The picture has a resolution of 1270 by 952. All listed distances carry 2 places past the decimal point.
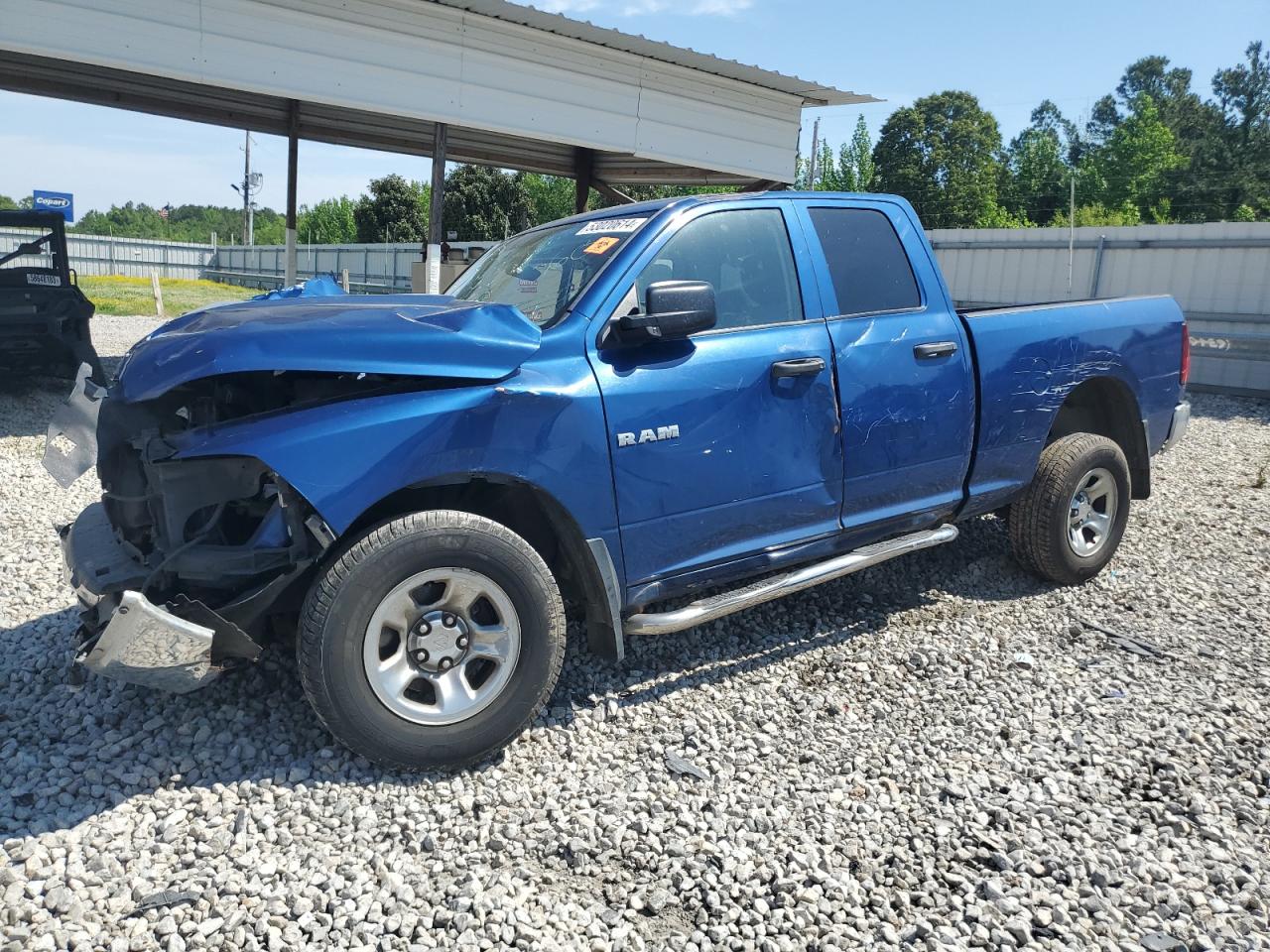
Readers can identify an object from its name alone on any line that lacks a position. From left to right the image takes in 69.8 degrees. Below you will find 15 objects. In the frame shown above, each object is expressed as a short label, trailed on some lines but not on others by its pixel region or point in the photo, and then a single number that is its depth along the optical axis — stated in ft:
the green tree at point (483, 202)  141.59
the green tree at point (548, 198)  148.25
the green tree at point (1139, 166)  188.65
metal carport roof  27.09
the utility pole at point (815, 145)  161.19
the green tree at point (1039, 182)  204.13
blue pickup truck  9.73
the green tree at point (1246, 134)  182.60
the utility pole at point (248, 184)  194.18
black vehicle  31.50
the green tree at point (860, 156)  155.84
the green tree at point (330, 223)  188.55
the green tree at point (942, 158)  196.24
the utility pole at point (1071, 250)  47.28
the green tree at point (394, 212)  154.92
